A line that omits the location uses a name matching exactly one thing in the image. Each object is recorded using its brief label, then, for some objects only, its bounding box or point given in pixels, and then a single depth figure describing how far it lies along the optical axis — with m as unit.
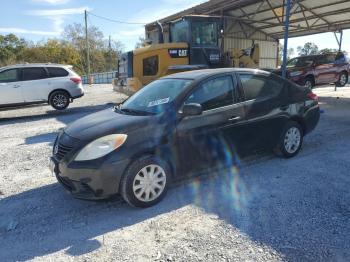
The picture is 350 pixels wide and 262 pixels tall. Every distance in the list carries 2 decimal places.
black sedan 3.70
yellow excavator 10.89
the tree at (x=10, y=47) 46.00
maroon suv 14.64
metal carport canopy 16.72
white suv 11.14
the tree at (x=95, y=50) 51.19
